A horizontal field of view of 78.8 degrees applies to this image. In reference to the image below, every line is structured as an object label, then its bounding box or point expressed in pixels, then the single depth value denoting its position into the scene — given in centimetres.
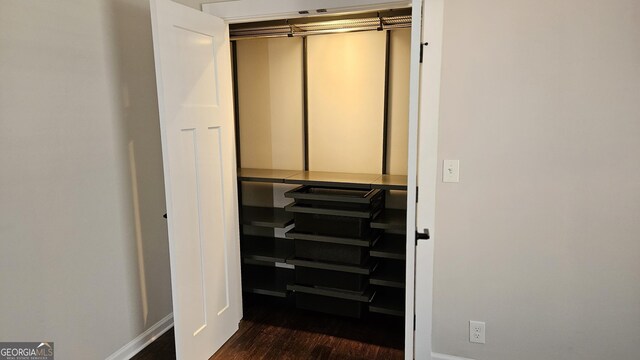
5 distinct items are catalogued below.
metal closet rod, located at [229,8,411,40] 243
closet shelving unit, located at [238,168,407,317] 239
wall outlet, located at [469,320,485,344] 195
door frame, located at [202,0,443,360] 152
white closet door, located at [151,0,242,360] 177
